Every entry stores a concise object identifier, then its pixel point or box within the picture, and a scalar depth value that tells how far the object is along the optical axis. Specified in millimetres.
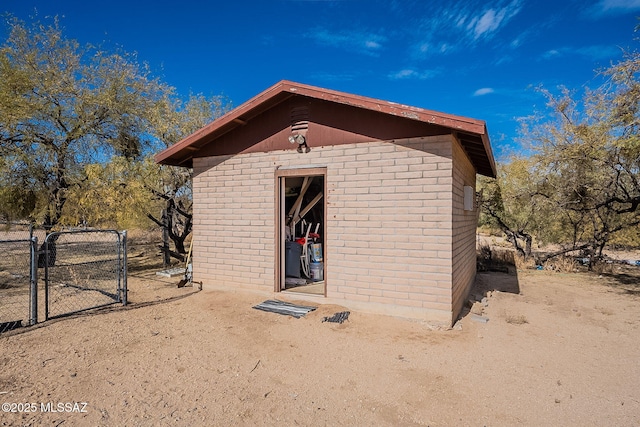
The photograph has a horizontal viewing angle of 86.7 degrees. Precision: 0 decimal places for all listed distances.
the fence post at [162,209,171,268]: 10595
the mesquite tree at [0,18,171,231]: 8578
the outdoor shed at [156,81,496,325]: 5418
